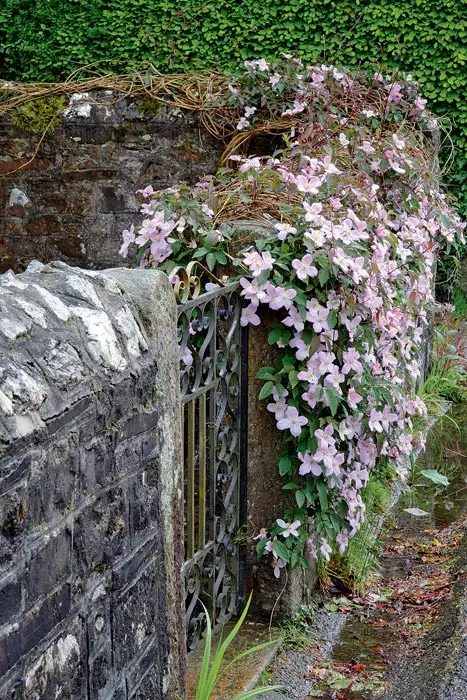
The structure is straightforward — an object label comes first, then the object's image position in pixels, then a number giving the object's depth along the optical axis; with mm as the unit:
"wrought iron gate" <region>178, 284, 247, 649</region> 3076
